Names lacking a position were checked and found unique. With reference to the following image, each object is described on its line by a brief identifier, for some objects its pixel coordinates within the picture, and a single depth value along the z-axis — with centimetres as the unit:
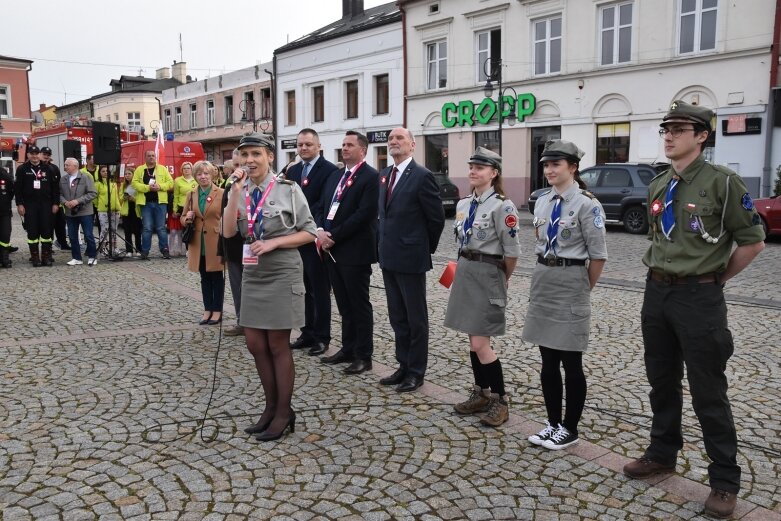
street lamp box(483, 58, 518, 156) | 2463
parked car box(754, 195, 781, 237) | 1477
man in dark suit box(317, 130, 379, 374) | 565
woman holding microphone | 416
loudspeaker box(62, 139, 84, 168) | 1588
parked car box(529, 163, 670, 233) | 1730
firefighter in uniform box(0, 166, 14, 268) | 1215
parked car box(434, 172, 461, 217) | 2325
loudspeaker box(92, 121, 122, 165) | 1290
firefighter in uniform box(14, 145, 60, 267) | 1222
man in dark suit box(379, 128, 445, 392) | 511
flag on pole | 1734
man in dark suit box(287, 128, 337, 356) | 632
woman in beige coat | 737
